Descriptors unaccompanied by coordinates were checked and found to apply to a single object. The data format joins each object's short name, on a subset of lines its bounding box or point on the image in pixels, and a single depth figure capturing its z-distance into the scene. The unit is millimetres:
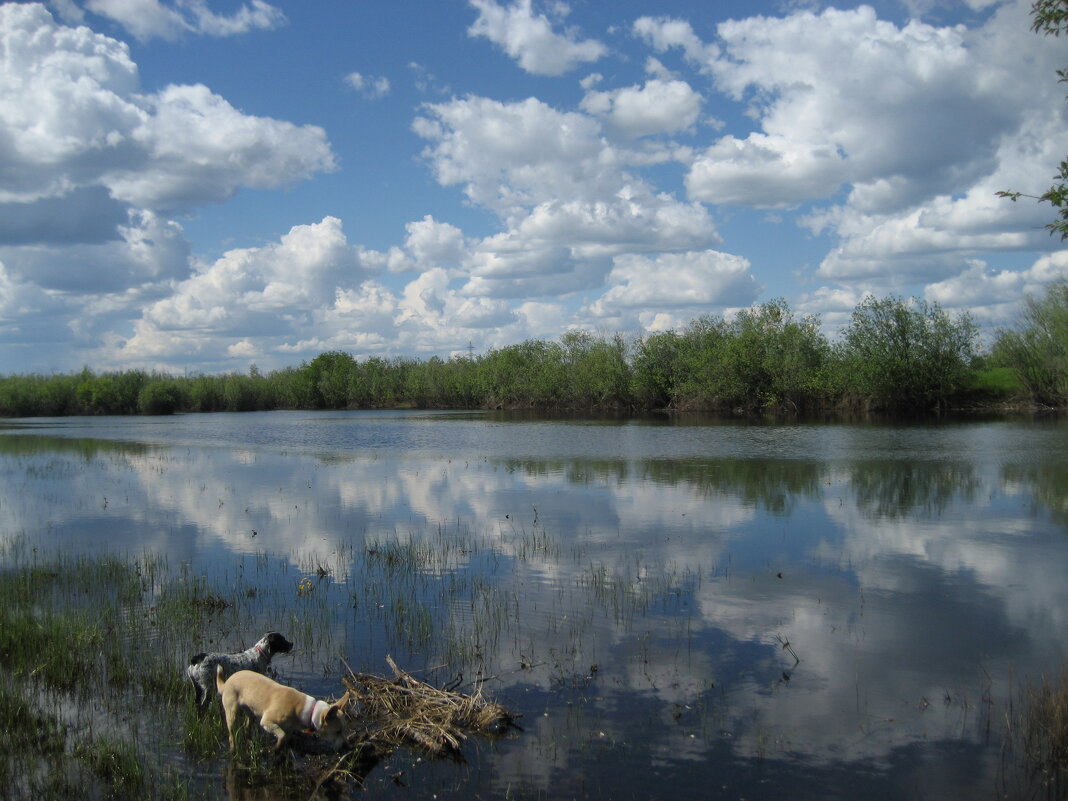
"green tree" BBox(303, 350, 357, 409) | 138125
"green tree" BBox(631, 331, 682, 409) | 90375
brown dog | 7312
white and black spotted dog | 8453
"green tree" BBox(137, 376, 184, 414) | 118750
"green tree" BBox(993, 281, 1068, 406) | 59000
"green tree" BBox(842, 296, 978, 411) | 74562
